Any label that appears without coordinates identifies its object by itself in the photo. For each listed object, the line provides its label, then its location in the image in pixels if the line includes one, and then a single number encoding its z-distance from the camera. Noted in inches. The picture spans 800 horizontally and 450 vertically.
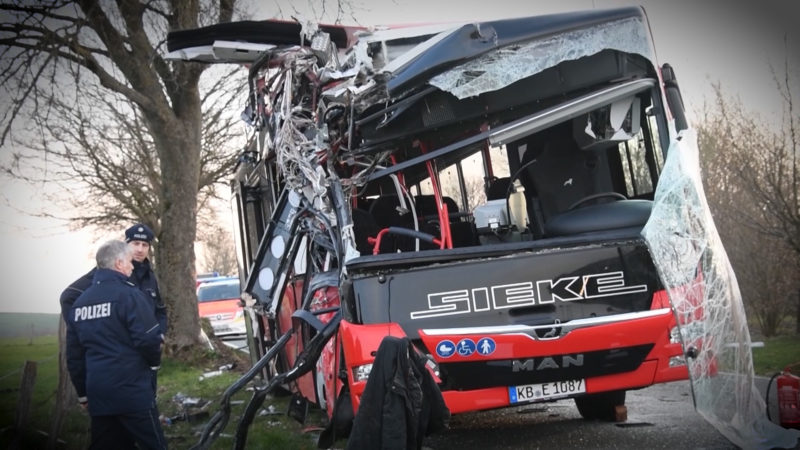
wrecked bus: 212.5
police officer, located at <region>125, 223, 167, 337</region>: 258.5
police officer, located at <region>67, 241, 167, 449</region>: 209.2
